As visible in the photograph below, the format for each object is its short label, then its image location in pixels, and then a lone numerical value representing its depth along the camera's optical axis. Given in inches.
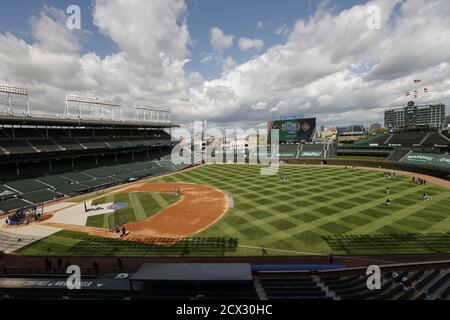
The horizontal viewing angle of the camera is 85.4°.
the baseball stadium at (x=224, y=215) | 702.5
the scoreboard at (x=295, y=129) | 3555.6
